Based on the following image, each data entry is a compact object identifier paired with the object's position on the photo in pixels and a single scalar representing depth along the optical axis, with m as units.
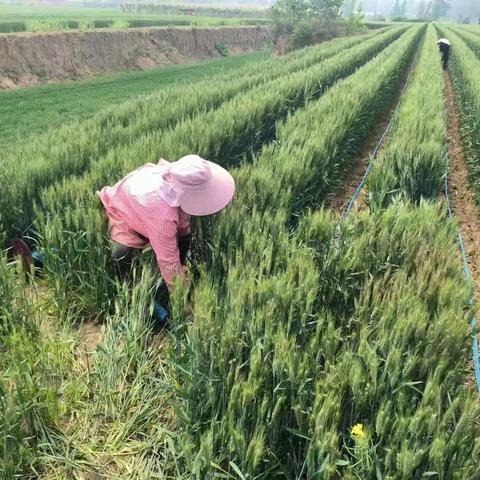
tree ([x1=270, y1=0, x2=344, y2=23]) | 30.45
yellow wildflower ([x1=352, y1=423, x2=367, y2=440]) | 1.46
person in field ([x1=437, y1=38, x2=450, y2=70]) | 18.61
